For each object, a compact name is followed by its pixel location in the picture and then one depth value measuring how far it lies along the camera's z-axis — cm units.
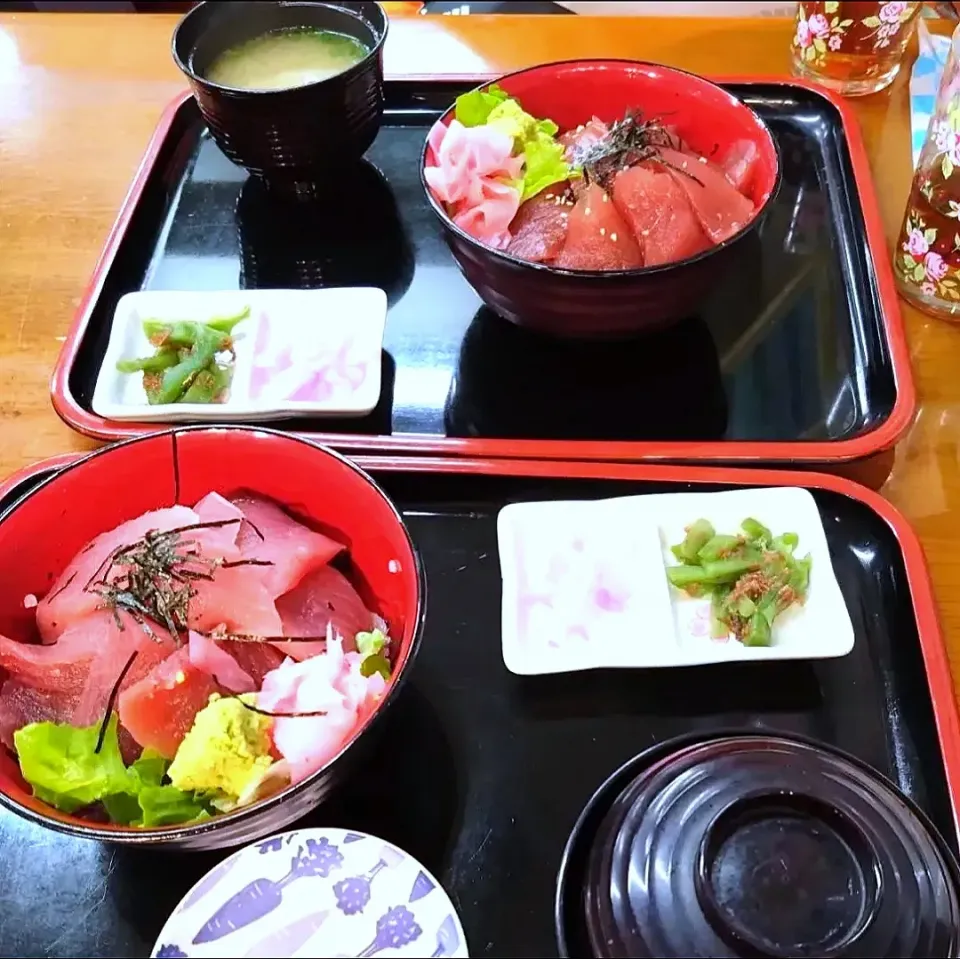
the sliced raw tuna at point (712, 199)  51
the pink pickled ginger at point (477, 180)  53
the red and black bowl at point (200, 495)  41
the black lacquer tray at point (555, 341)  51
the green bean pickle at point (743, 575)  42
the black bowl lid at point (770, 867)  31
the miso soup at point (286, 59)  63
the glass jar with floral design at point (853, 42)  66
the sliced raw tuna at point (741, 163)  55
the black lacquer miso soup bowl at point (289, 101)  57
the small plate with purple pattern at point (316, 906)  33
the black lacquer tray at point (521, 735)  38
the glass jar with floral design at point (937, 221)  51
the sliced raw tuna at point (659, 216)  51
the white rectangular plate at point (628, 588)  42
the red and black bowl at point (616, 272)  48
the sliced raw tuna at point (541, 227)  52
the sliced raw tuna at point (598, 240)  51
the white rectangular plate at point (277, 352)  50
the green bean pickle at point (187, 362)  52
